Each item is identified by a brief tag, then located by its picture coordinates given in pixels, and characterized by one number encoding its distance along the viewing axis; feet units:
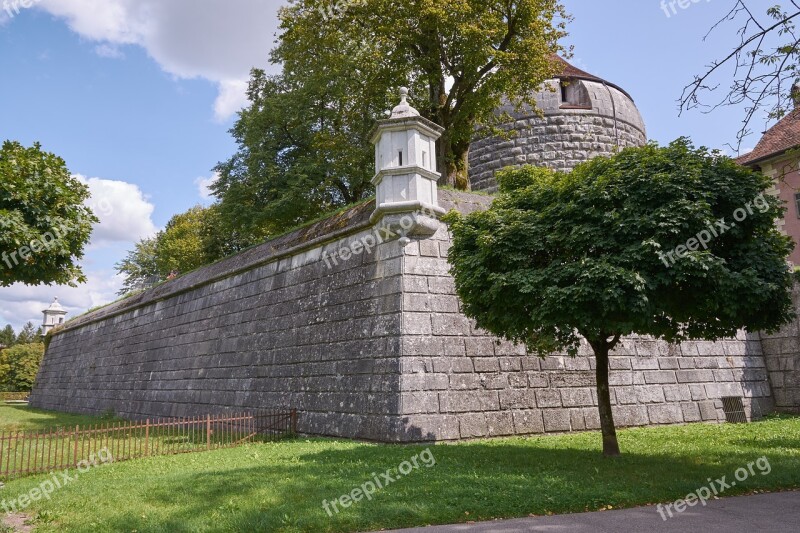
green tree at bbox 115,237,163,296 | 174.50
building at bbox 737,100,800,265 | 75.66
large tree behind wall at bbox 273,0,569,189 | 54.44
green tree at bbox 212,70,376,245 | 80.33
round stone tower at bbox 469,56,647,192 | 73.10
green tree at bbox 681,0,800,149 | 18.92
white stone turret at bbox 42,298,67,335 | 161.58
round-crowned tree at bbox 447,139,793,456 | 26.02
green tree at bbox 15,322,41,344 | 271.98
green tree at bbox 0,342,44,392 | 170.71
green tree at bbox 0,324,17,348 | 280.33
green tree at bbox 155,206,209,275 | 137.69
